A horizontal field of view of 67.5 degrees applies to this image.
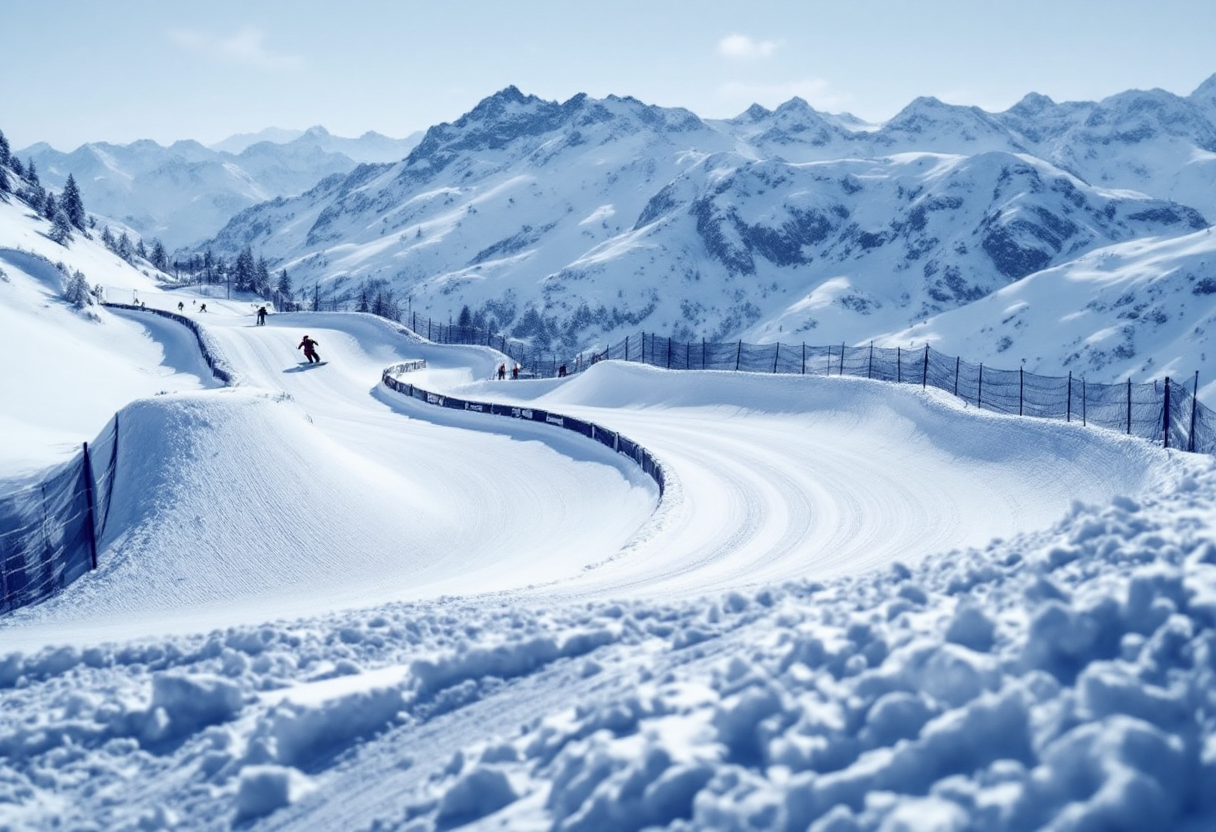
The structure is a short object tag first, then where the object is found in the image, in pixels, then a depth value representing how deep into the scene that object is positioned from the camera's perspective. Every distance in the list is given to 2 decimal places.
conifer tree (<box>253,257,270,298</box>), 126.50
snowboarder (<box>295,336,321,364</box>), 54.43
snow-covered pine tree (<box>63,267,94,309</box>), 60.53
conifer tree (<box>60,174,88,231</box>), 124.78
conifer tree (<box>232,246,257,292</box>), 123.50
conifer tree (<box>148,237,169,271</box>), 168.48
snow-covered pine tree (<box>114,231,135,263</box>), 140.38
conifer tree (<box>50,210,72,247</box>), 100.88
